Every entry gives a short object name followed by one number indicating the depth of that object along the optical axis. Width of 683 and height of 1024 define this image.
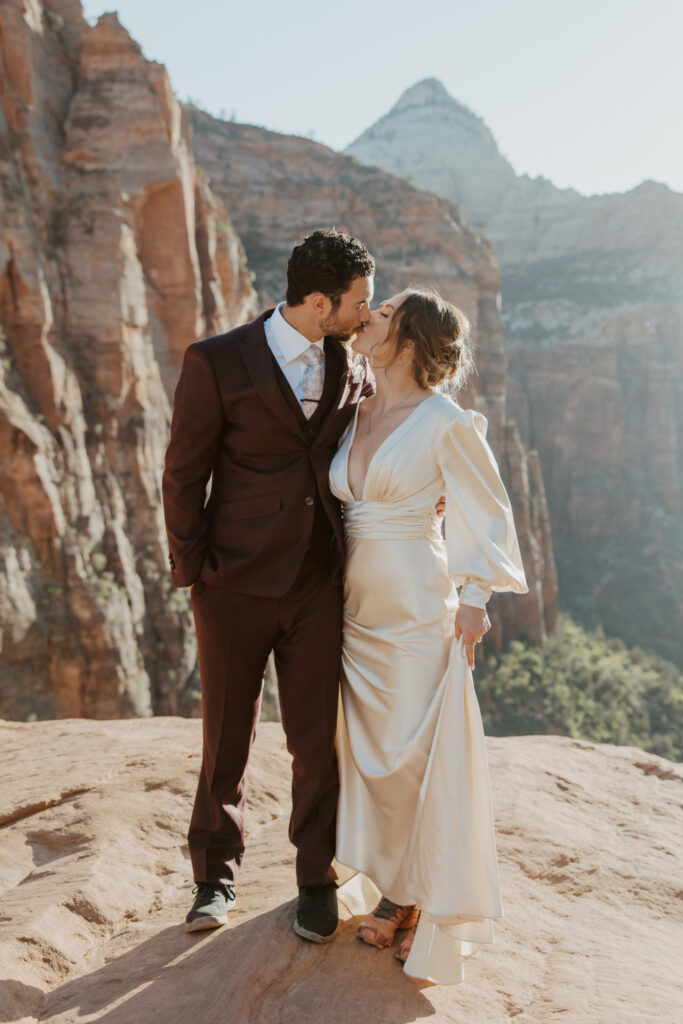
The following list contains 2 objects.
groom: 2.70
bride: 2.58
